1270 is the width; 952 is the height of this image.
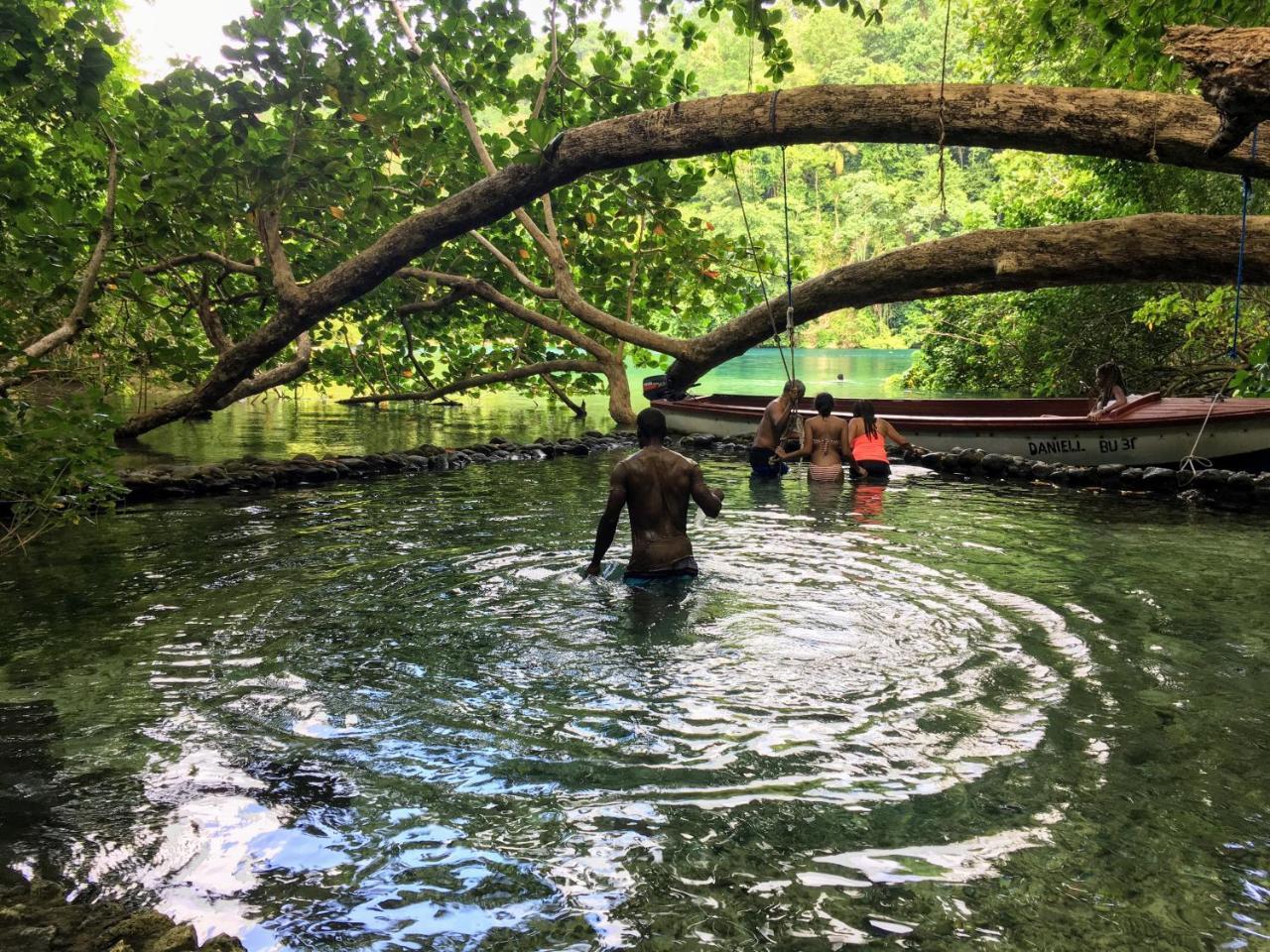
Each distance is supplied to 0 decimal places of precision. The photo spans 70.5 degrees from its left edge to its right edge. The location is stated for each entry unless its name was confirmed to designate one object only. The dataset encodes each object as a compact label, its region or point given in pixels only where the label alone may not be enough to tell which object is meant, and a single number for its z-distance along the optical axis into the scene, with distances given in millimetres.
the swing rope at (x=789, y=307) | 9197
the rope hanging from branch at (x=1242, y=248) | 6934
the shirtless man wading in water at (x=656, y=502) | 6418
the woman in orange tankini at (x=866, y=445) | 12453
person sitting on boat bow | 12569
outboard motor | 17869
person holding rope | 12547
